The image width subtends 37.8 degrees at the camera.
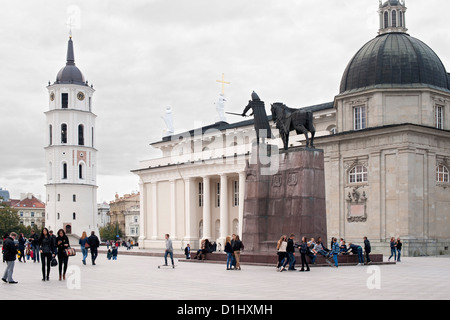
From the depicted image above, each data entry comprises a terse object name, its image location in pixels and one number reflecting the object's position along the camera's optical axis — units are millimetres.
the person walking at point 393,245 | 38122
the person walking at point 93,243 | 32188
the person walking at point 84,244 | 33031
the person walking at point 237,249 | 27203
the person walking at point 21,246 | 37906
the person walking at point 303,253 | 25953
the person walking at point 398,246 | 37041
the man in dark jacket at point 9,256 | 20234
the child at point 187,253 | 37875
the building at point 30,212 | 182875
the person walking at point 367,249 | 31219
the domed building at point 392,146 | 47812
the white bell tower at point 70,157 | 105062
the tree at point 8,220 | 117375
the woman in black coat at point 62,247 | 22266
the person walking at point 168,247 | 30158
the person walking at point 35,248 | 37938
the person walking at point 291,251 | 25938
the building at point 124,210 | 165750
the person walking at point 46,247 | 21781
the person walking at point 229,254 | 27559
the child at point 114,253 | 41000
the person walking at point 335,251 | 28781
